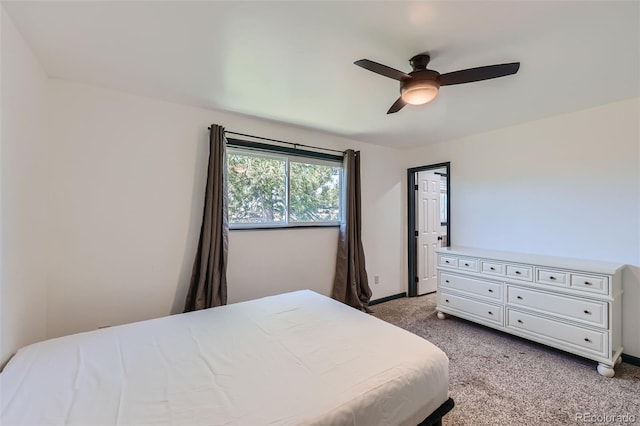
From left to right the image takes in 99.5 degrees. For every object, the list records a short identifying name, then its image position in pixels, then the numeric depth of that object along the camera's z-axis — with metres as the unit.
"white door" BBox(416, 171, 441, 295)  4.30
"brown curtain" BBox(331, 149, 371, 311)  3.48
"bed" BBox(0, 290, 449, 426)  1.04
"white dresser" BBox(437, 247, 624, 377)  2.21
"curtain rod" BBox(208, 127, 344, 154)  2.77
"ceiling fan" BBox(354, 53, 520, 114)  1.56
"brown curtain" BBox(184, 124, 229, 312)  2.47
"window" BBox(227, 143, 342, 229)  2.90
